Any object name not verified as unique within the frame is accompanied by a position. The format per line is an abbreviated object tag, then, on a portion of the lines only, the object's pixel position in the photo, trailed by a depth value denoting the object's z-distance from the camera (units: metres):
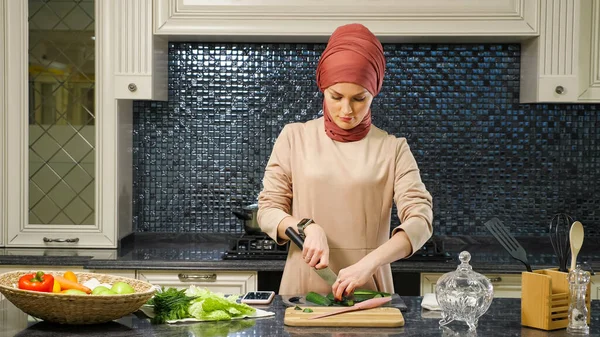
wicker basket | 1.89
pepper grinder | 1.94
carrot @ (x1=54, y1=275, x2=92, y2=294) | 1.98
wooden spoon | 1.95
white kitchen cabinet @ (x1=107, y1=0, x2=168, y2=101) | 3.56
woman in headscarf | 2.41
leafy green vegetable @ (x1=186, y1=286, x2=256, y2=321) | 2.03
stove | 3.42
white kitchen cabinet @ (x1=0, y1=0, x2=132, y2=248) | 3.58
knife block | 1.96
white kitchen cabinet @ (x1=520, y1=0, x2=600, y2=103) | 3.52
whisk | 2.01
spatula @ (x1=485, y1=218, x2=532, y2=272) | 2.02
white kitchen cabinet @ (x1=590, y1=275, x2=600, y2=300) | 3.31
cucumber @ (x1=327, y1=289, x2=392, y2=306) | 2.12
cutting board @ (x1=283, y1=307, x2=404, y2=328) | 1.98
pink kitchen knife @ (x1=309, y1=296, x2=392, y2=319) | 2.02
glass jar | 1.93
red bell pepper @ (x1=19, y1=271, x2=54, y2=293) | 1.93
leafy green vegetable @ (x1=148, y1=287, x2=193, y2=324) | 2.02
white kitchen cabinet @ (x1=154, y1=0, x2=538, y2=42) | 3.52
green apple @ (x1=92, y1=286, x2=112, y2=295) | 1.96
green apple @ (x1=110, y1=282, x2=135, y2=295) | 1.96
